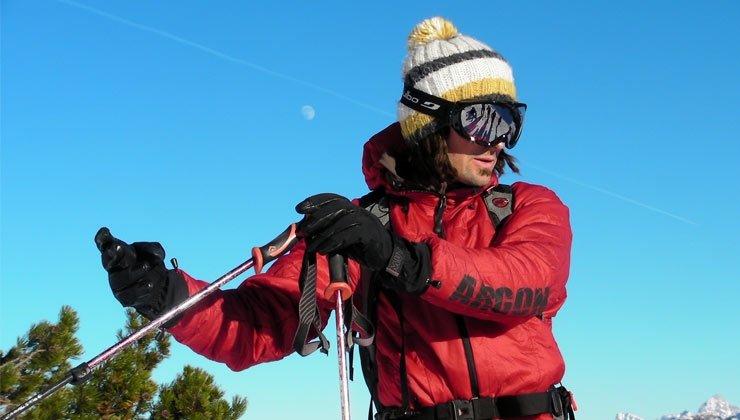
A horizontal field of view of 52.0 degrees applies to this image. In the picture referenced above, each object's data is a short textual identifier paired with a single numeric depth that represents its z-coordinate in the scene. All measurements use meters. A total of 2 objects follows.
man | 2.91
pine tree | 8.88
